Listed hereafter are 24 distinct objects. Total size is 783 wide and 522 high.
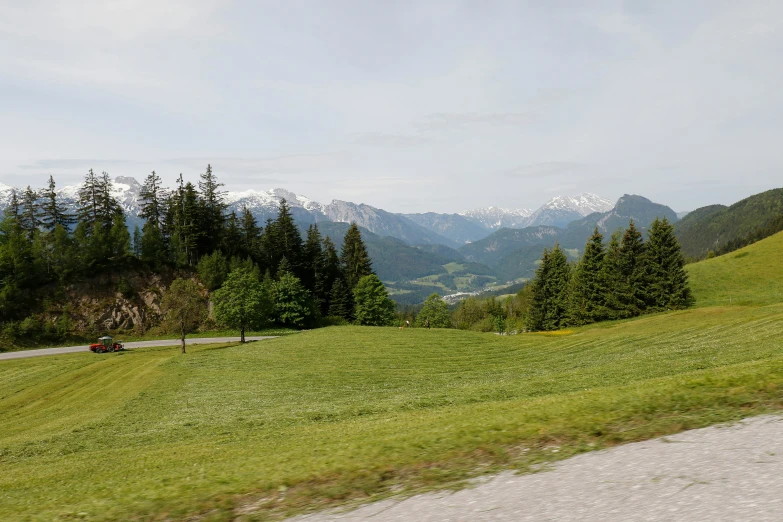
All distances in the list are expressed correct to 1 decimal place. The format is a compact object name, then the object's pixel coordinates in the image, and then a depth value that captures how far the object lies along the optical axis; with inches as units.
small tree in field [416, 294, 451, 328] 4915.6
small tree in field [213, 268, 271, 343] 2419.2
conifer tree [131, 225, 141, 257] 3565.5
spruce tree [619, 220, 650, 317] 2743.6
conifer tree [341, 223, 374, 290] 4173.2
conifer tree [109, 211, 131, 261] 3304.6
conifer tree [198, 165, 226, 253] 3713.1
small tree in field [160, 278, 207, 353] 2076.8
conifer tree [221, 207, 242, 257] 3811.5
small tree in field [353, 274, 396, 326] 3666.3
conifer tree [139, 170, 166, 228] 3745.1
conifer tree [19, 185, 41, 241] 3486.7
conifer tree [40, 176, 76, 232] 3543.3
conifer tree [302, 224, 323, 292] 4160.9
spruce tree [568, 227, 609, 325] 2834.6
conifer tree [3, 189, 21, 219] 3423.0
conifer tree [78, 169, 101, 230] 3491.6
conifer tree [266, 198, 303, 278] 4101.4
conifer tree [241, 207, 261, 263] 4144.9
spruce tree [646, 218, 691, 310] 2684.5
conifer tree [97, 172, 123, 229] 3565.5
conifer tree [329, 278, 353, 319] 3829.2
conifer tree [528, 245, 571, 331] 3132.4
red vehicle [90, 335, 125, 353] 2372.0
